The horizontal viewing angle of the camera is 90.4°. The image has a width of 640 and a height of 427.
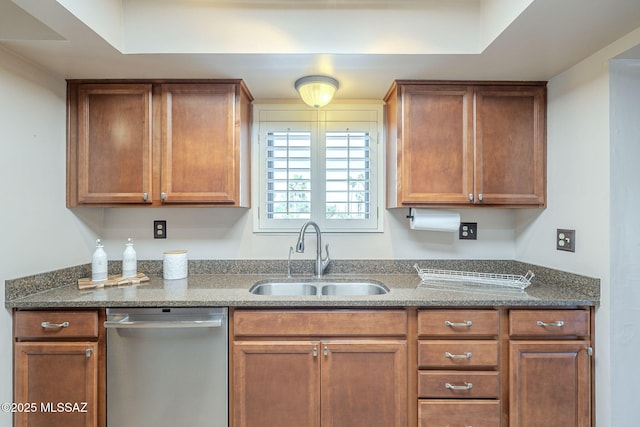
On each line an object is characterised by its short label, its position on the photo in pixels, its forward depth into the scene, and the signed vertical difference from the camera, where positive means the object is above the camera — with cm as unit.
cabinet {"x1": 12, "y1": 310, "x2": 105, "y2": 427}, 146 -73
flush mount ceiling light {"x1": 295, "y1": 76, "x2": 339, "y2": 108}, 172 +69
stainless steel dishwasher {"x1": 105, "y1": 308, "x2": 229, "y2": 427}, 148 -77
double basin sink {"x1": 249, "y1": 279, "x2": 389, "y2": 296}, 190 -44
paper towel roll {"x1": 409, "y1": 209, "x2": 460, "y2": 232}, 190 -4
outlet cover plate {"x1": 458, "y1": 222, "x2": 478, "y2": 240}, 209 -11
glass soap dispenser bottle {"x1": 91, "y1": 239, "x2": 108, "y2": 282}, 178 -30
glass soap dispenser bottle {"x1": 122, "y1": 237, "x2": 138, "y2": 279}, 187 -29
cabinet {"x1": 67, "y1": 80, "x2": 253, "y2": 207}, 179 +40
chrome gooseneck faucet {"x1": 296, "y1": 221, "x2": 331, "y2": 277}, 197 -26
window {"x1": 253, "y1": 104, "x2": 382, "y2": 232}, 208 +32
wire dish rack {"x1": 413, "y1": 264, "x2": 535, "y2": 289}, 174 -38
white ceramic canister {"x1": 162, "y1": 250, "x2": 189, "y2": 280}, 190 -31
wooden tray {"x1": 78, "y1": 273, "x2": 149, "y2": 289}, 171 -38
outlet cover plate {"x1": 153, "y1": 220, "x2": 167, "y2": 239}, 207 -10
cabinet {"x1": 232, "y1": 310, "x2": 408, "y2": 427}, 147 -76
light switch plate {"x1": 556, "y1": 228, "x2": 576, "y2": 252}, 160 -13
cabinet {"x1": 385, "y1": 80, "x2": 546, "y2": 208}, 180 +39
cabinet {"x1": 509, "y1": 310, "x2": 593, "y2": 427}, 147 -72
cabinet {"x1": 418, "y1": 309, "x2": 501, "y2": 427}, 148 -72
